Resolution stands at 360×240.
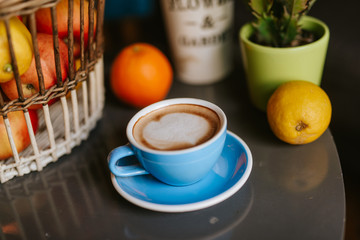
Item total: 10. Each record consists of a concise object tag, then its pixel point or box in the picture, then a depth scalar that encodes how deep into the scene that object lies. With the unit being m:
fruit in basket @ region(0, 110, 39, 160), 0.58
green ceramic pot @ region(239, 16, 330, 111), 0.65
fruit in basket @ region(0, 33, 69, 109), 0.56
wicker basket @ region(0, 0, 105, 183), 0.49
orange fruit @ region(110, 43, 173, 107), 0.74
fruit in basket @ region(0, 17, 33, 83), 0.49
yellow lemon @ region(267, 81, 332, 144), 0.59
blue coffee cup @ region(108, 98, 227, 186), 0.50
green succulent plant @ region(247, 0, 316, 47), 0.63
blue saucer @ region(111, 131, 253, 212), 0.50
